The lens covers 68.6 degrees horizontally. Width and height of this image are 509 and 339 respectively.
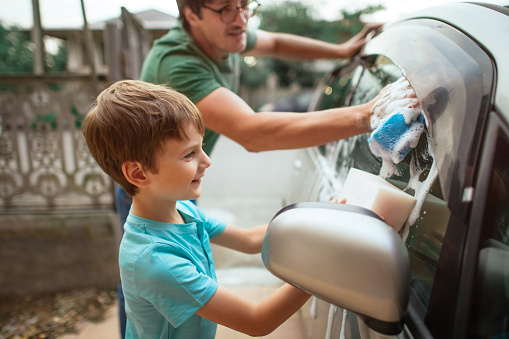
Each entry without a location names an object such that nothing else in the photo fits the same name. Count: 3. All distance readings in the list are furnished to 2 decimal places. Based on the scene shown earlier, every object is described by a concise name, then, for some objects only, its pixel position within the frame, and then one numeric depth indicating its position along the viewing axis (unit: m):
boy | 1.00
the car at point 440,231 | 0.74
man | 1.34
